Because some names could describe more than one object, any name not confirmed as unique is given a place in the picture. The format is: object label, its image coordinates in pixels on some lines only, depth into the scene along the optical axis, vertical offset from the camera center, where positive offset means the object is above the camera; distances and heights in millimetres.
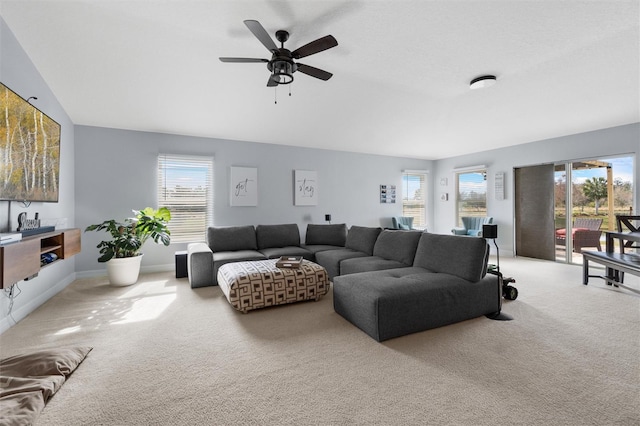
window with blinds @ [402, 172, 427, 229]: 7973 +465
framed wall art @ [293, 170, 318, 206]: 6383 +587
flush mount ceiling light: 3893 +1854
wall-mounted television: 2463 +632
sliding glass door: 5074 +250
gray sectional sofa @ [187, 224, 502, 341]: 2535 -704
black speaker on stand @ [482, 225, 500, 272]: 3061 -197
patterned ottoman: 3117 -839
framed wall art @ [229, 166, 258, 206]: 5758 +561
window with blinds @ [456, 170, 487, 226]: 7223 +516
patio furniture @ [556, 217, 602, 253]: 5449 -412
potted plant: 4171 -442
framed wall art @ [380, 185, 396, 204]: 7551 +520
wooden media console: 2098 -367
